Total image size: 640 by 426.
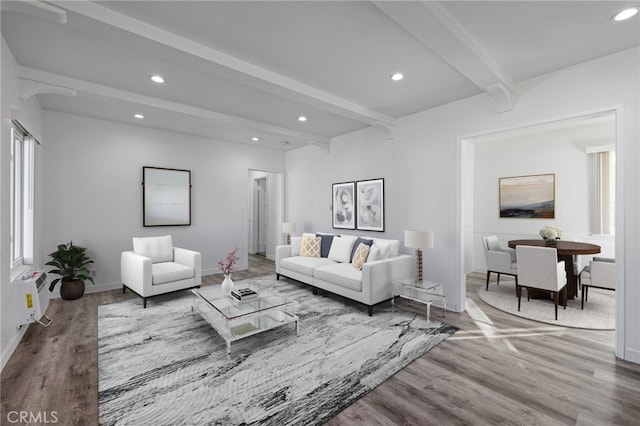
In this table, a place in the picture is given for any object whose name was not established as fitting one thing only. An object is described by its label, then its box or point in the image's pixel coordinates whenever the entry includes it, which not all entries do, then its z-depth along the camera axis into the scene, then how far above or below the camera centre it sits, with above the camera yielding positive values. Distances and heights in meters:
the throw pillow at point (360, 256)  4.14 -0.62
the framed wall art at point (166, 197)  5.18 +0.32
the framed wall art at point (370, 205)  4.93 +0.15
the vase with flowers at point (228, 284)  3.41 -0.84
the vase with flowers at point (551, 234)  4.33 -0.32
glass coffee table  2.79 -1.04
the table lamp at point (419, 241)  3.75 -0.36
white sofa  3.63 -0.83
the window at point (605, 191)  4.80 +0.36
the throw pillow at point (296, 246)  5.38 -0.61
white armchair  3.86 -0.79
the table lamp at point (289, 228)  6.33 -0.32
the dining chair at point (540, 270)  3.50 -0.71
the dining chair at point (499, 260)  4.61 -0.76
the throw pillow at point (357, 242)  4.52 -0.47
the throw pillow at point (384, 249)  4.16 -0.52
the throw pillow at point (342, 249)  4.72 -0.59
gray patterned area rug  1.95 -1.30
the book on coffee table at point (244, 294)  3.19 -0.90
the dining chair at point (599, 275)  3.70 -0.82
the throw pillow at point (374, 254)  4.11 -0.59
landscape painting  5.32 +0.32
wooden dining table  3.80 -0.53
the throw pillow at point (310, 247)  5.15 -0.60
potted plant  4.14 -0.82
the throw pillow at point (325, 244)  5.12 -0.55
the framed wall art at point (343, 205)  5.46 +0.16
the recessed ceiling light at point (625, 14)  2.12 +1.50
